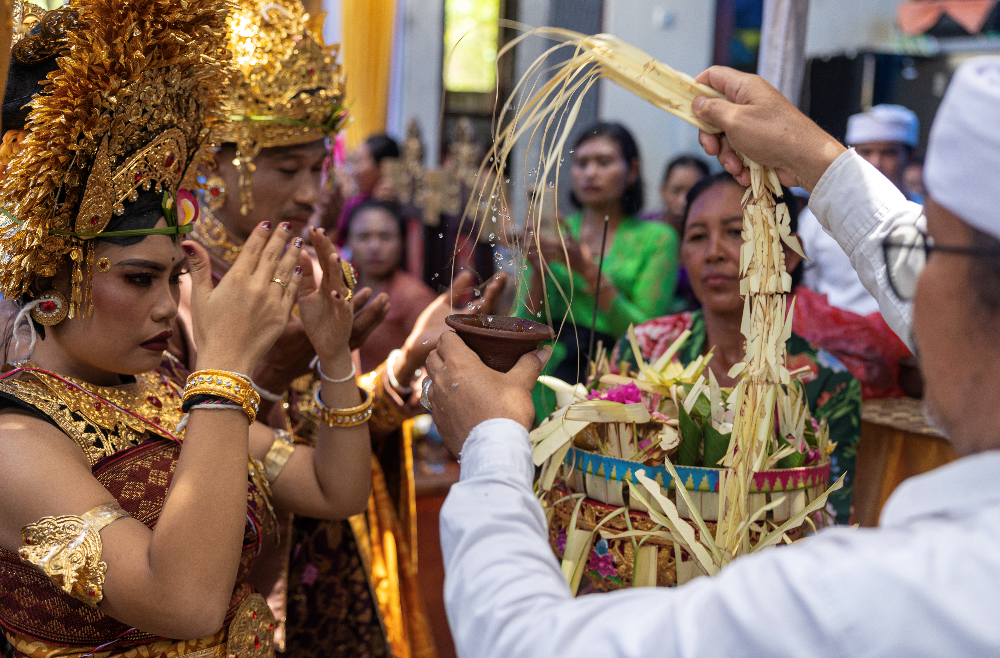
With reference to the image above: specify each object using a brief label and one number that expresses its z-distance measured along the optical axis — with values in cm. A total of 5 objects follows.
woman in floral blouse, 191
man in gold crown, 205
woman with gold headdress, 111
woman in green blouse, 257
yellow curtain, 825
